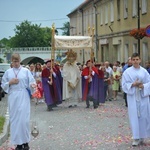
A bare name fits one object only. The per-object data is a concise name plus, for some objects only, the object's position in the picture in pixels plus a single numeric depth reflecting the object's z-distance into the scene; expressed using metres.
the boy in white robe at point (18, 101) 6.68
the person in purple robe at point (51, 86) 13.22
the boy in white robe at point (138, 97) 7.04
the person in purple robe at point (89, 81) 13.27
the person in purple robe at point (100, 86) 13.53
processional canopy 13.57
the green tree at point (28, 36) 85.49
